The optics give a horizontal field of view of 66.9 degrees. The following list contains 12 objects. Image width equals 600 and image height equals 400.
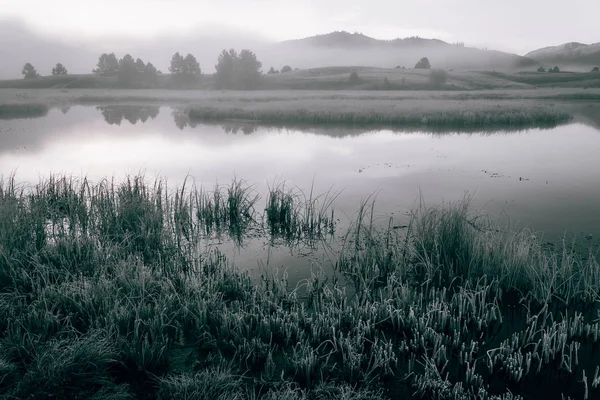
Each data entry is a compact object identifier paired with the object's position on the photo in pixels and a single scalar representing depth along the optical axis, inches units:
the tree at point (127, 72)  3550.7
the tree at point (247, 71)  3270.2
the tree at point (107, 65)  4220.0
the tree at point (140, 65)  3666.3
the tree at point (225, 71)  3300.2
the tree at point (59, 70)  4456.2
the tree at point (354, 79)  3294.8
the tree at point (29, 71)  4200.3
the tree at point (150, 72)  3650.3
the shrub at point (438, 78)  3201.3
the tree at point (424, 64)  4936.8
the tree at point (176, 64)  3604.8
